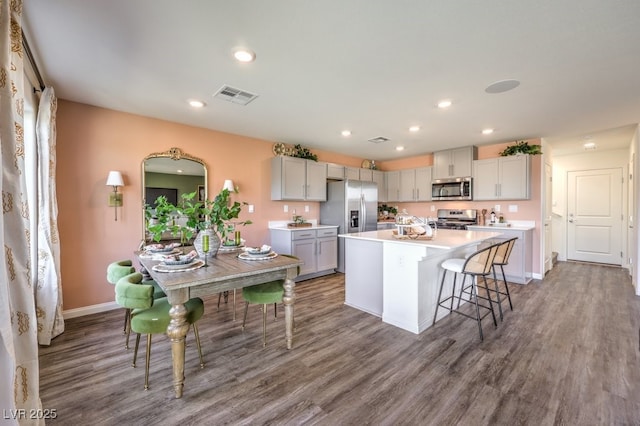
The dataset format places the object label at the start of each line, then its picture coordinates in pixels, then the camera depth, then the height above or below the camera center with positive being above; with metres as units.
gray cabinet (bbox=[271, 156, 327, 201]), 4.53 +0.60
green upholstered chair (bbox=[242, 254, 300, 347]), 2.32 -0.73
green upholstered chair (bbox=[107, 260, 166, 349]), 2.10 -0.49
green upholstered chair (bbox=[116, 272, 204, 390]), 1.69 -0.72
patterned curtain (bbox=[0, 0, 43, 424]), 1.10 -0.10
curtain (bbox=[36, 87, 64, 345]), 2.43 -0.22
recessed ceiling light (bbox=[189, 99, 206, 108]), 2.94 +1.24
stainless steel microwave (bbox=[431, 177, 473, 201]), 5.00 +0.46
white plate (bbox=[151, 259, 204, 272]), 1.93 -0.41
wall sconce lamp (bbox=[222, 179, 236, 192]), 4.05 +0.43
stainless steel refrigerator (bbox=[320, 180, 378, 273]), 4.97 +0.09
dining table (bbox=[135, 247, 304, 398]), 1.71 -0.48
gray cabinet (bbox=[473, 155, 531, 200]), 4.42 +0.60
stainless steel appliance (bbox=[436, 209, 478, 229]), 5.00 -0.12
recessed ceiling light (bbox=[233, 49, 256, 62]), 2.01 +1.22
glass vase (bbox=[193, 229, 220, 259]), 2.34 -0.29
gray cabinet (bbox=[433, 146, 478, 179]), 4.98 +0.99
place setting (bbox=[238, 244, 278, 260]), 2.32 -0.38
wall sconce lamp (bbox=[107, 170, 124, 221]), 3.10 +0.32
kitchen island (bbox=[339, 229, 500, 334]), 2.64 -0.68
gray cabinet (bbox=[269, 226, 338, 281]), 4.34 -0.59
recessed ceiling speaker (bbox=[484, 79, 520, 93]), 2.46 +1.22
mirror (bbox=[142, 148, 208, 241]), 3.48 +0.50
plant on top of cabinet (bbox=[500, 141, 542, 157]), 4.38 +1.07
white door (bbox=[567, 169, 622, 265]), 5.34 -0.08
